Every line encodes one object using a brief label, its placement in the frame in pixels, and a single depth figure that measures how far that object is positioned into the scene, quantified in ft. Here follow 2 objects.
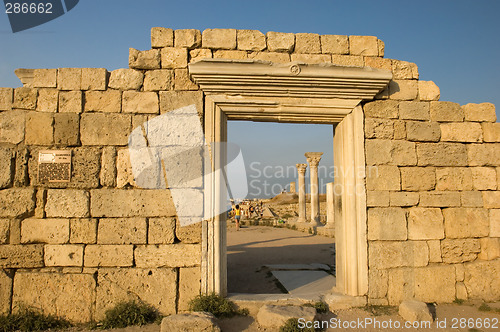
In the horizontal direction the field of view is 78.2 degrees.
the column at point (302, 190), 53.72
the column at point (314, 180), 50.78
